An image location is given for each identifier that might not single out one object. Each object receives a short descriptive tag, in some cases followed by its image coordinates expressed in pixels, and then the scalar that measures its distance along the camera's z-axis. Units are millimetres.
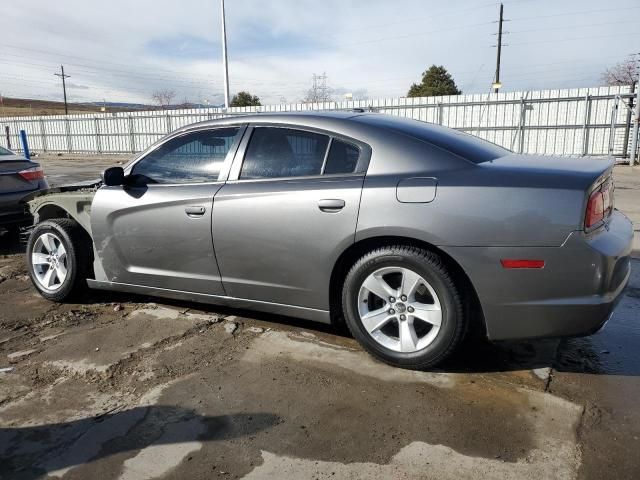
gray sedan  2740
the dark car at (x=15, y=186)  6473
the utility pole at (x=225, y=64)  26392
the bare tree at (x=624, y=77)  38816
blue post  18080
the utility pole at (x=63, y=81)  71938
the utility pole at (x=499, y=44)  39844
